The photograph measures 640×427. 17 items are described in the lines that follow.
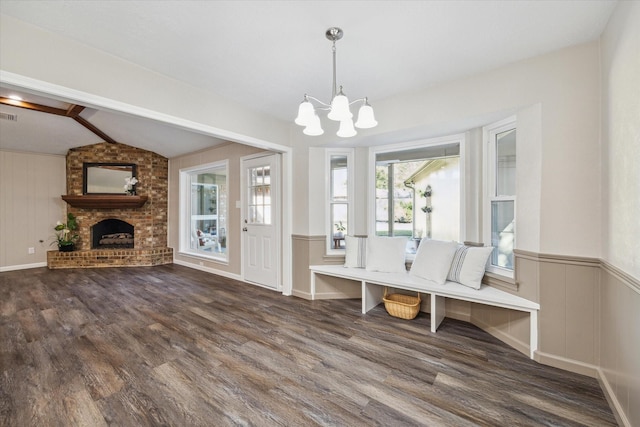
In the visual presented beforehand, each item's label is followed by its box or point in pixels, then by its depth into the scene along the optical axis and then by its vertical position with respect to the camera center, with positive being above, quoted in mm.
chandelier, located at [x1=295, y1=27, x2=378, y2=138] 1771 +654
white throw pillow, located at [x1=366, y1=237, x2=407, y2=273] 3227 -521
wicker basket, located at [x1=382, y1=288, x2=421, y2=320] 2943 -1043
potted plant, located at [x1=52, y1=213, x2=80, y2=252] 5566 -449
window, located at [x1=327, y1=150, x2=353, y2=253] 3717 +131
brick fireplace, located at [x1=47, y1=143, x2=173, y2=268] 5629 +11
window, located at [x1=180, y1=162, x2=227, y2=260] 5766 +22
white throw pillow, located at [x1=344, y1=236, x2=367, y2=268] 3463 -519
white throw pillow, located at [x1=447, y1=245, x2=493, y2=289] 2609 -533
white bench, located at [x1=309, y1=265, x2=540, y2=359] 2213 -759
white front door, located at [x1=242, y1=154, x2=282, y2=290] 4027 -148
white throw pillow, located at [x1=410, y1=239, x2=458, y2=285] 2773 -515
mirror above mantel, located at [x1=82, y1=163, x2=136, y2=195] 5754 +760
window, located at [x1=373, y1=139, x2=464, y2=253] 3152 +255
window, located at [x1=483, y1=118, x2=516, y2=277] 2557 +168
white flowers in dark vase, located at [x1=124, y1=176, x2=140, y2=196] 5723 +574
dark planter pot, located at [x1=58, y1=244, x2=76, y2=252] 5570 -724
